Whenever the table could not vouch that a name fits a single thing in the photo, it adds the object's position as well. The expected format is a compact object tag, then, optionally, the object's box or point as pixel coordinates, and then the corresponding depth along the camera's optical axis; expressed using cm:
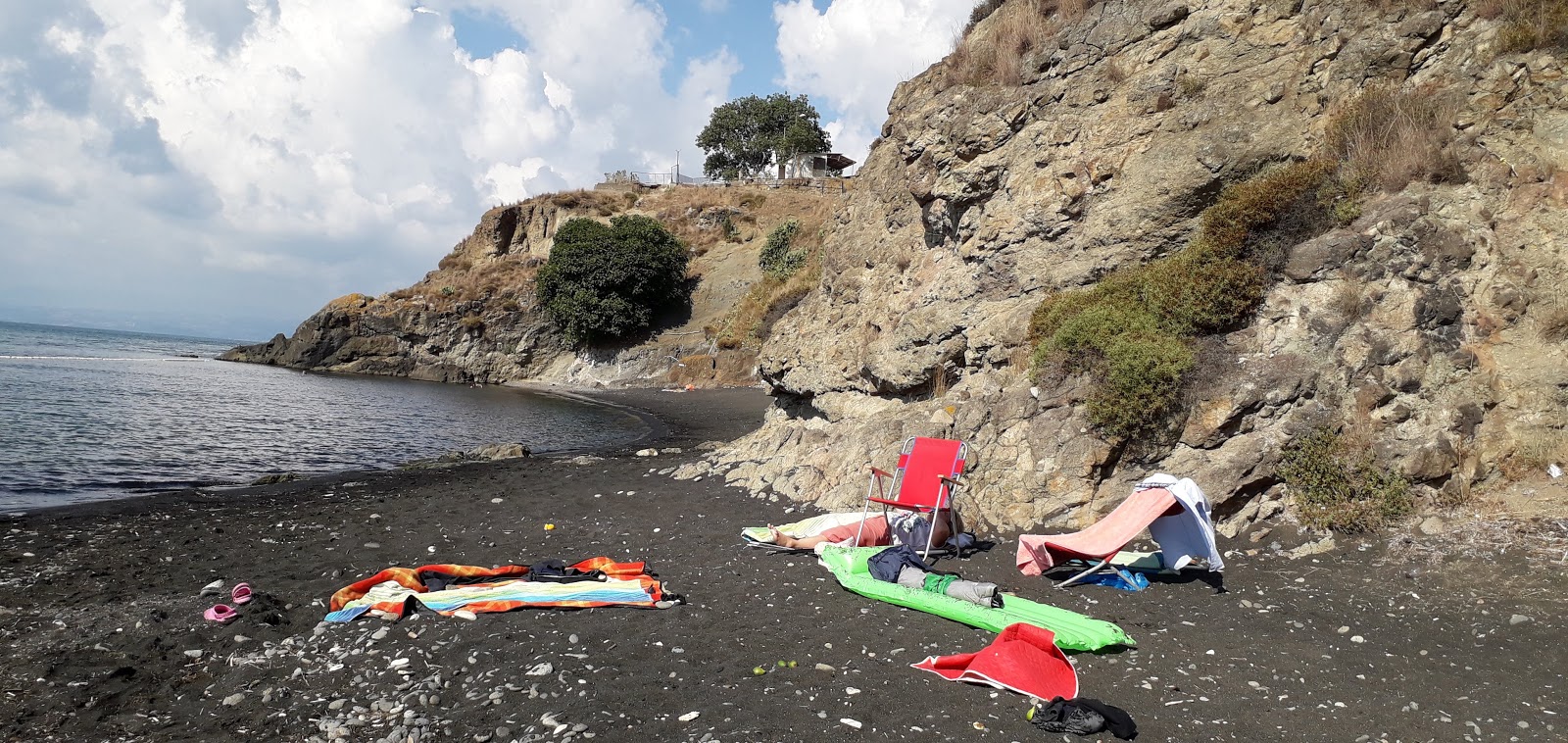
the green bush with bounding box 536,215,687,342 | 4022
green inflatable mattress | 507
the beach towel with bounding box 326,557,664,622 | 601
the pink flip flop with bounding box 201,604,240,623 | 598
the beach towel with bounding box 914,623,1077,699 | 447
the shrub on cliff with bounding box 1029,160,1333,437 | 789
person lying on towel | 798
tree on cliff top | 5950
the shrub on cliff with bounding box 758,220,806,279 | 3822
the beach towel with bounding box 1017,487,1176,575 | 634
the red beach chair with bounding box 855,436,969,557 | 786
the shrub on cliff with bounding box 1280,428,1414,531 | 669
